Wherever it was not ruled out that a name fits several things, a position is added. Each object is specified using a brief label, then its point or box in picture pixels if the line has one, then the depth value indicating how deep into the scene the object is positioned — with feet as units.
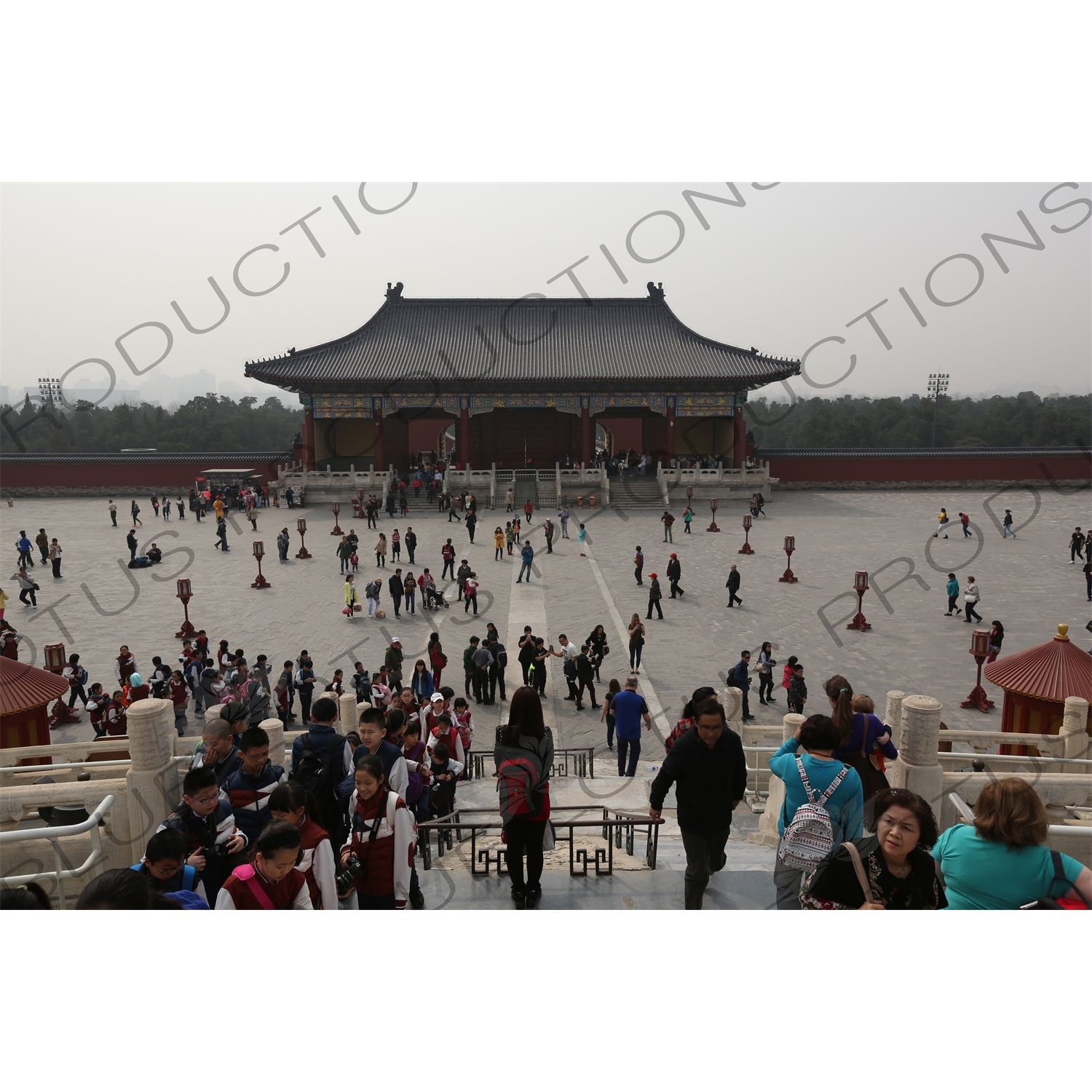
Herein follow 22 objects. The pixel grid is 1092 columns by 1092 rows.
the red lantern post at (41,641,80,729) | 38.65
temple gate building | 124.77
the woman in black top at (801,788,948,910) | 10.61
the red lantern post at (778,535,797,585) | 64.75
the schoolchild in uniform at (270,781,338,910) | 12.55
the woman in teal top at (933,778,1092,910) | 10.28
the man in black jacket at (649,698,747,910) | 14.97
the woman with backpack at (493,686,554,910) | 15.11
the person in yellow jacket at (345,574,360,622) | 55.57
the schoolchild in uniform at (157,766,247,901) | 13.85
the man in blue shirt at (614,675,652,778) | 30.01
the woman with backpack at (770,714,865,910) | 12.74
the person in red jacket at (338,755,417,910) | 13.80
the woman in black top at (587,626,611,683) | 41.14
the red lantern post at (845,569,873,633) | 51.78
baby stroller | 57.62
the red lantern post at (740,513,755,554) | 78.10
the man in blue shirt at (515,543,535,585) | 65.82
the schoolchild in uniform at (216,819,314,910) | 11.20
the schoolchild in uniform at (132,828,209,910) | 12.12
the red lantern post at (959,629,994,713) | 38.75
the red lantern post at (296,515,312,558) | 74.79
